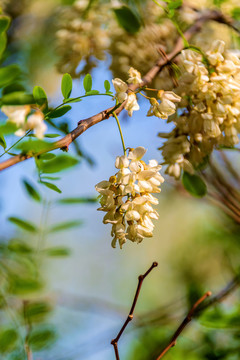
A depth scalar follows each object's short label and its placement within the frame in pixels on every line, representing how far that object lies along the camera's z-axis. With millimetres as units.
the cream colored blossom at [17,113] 1412
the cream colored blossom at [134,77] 1502
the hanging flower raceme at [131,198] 1481
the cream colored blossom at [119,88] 1477
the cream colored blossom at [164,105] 1500
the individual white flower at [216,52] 1531
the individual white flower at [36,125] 1411
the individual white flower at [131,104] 1488
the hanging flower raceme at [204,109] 1517
